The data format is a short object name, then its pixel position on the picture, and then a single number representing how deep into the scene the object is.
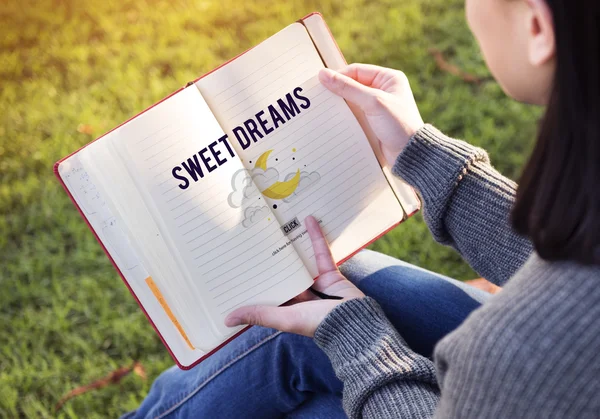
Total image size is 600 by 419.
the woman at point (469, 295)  0.58
